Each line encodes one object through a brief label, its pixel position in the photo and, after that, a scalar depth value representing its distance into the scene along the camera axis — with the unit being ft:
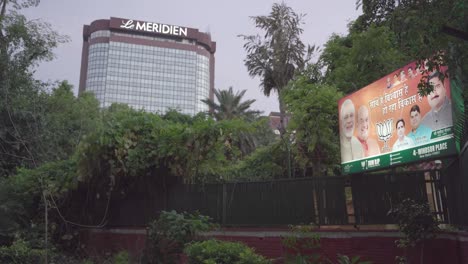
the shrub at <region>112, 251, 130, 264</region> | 33.36
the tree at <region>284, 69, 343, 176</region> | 44.14
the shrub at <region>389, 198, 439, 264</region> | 26.78
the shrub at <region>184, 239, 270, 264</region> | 24.26
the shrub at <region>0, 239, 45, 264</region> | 36.06
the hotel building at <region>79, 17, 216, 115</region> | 412.57
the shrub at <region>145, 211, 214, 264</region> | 31.35
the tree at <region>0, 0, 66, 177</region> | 61.41
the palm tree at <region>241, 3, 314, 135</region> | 81.66
